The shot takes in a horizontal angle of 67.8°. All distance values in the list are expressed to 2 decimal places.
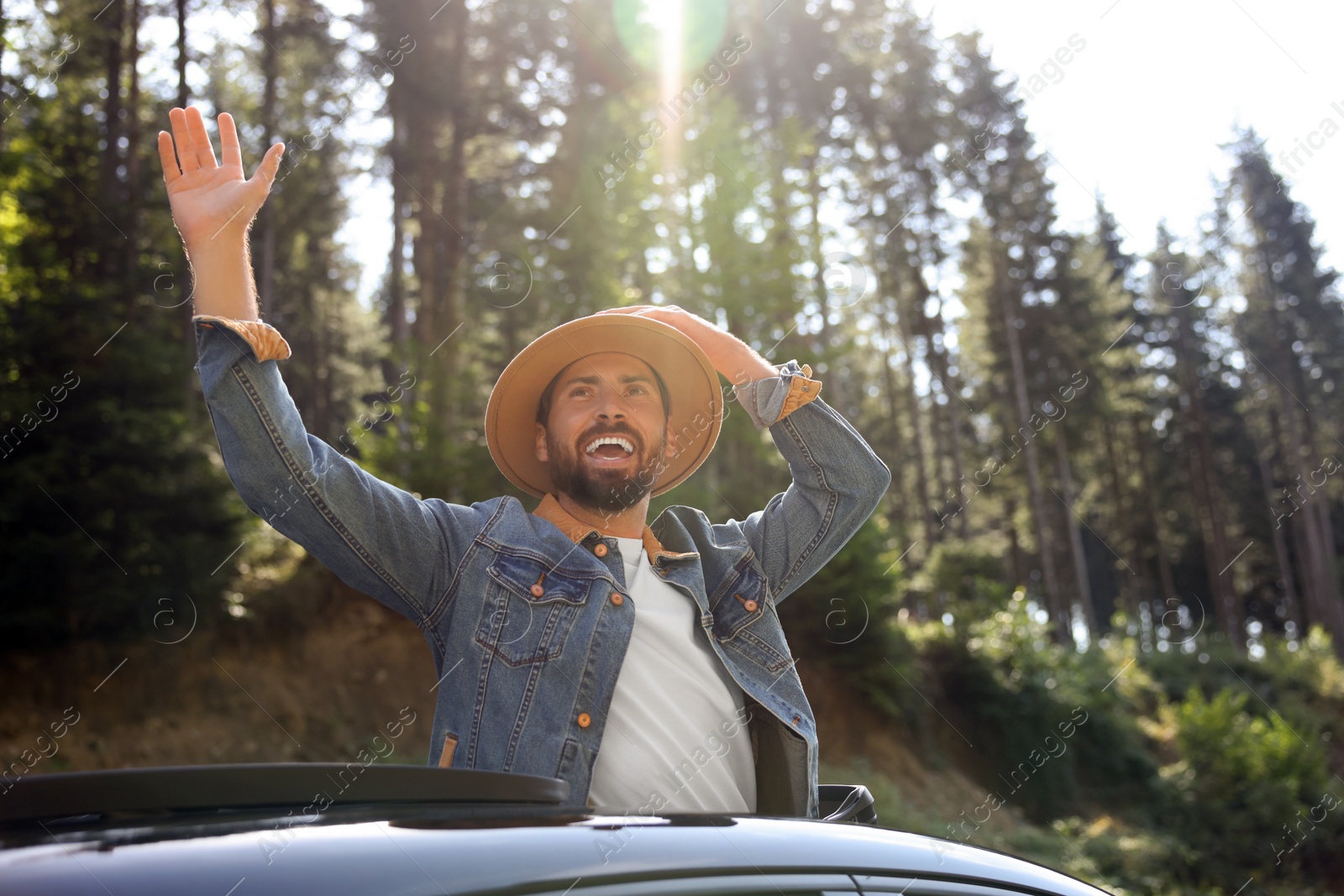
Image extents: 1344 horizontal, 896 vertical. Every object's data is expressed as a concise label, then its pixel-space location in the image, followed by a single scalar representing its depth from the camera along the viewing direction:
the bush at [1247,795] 12.06
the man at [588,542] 2.20
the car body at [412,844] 1.20
